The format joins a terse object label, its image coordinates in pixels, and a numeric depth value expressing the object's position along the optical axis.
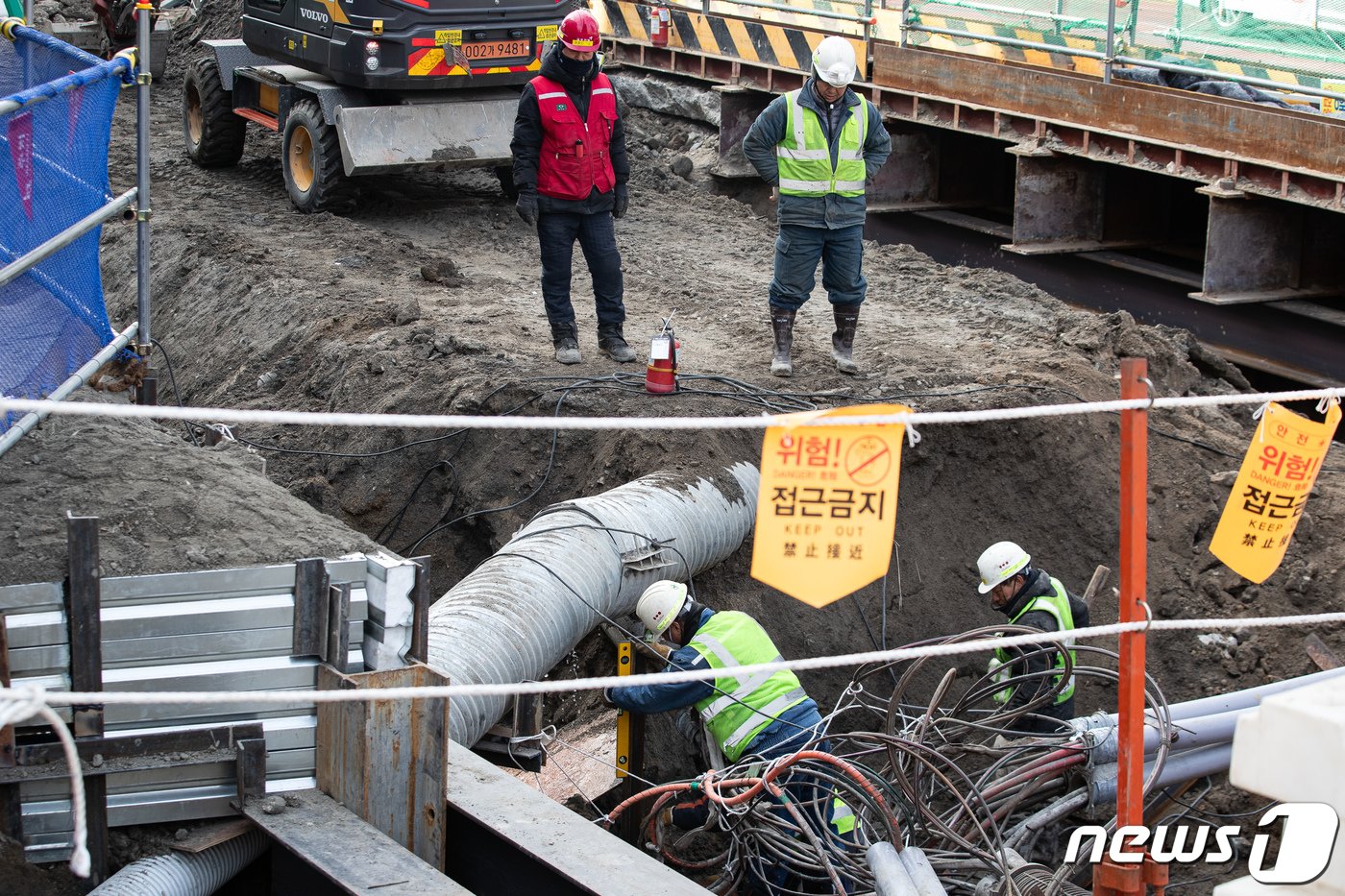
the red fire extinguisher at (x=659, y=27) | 15.12
